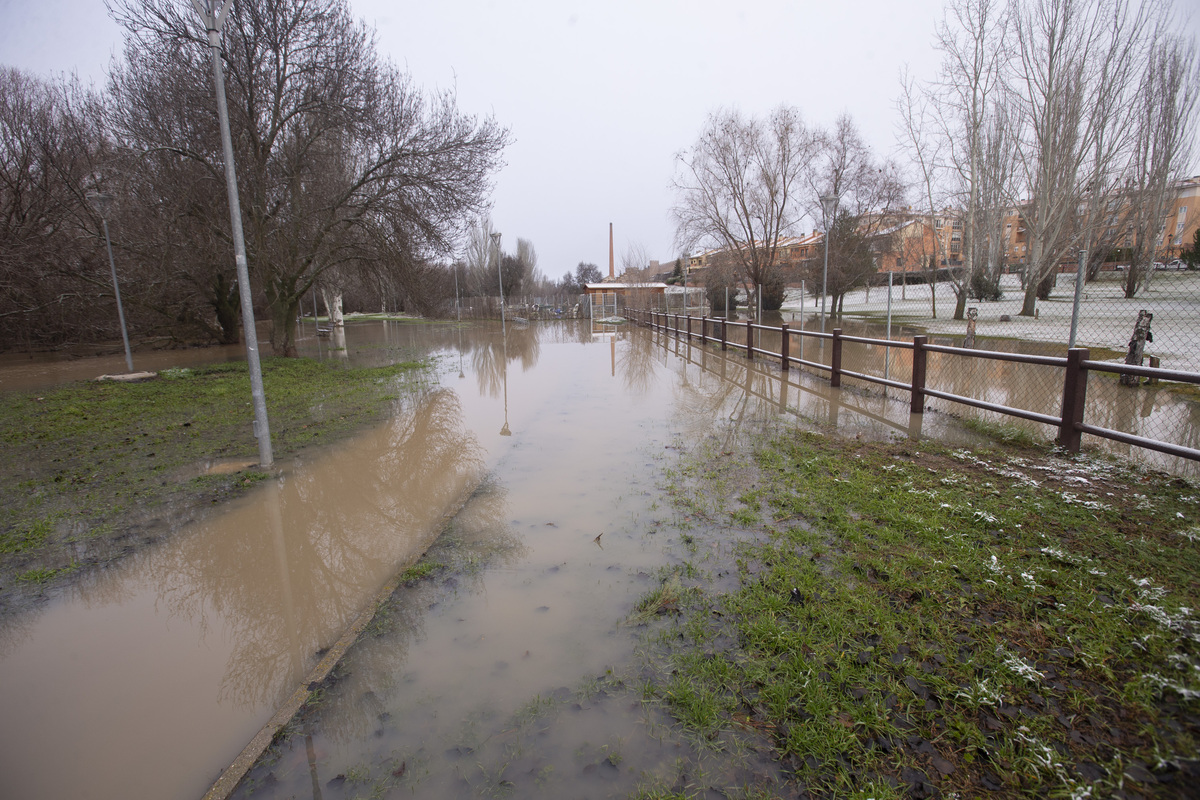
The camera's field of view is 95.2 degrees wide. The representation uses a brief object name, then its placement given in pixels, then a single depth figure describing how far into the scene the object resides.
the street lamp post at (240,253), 5.89
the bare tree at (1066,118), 14.80
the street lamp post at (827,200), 16.44
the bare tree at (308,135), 13.60
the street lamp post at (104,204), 14.16
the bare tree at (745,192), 26.14
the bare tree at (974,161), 19.69
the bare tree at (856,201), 29.27
